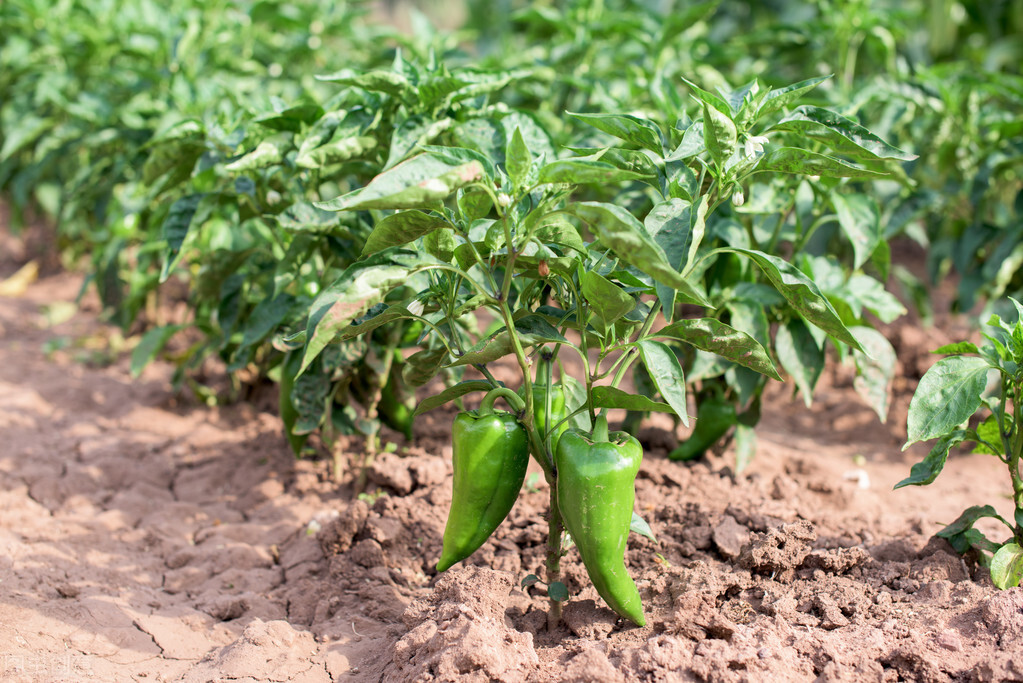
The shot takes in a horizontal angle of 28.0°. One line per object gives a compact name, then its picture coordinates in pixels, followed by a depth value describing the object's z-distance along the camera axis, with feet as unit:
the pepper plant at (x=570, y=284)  4.06
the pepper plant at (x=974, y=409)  4.35
